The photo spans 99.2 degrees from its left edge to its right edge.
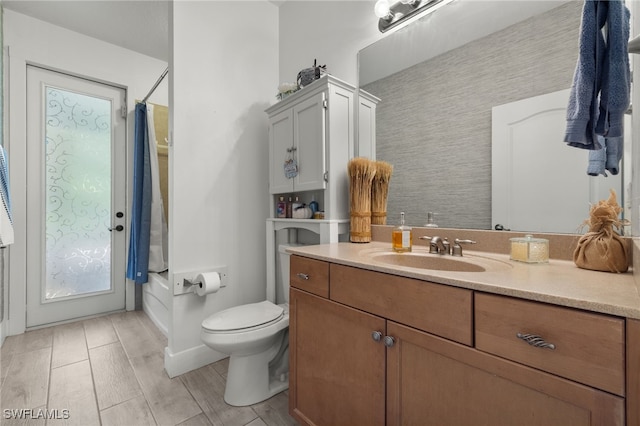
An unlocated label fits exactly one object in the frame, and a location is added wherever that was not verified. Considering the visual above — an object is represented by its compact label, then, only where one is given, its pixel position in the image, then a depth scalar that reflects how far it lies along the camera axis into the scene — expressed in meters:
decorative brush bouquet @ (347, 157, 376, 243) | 1.51
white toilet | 1.41
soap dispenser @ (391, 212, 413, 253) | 1.27
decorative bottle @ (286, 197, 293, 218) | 1.97
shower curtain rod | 2.26
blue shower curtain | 2.52
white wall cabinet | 1.60
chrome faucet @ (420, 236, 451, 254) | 1.20
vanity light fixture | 1.44
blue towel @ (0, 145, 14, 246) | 1.38
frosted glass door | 2.42
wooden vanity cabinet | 0.60
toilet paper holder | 1.78
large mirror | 1.04
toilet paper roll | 1.78
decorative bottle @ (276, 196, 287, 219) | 2.01
